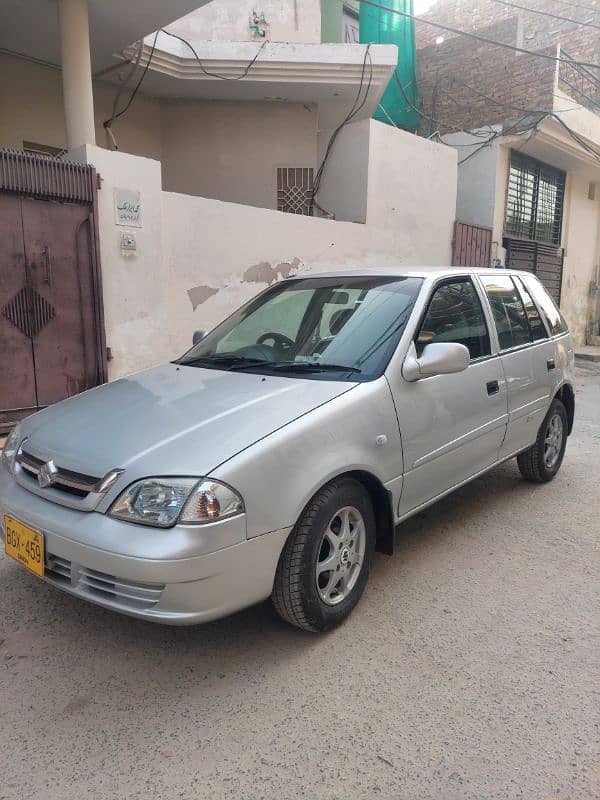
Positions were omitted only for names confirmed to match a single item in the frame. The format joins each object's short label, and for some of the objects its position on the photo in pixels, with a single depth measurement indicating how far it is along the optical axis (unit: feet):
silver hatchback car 7.22
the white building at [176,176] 18.69
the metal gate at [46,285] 17.74
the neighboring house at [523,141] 39.75
